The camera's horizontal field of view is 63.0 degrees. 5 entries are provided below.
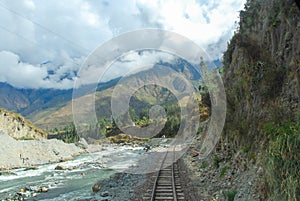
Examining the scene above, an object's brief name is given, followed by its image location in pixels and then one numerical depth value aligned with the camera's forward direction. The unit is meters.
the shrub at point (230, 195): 7.37
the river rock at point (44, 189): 15.27
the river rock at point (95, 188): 13.36
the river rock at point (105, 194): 11.85
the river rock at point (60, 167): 26.26
